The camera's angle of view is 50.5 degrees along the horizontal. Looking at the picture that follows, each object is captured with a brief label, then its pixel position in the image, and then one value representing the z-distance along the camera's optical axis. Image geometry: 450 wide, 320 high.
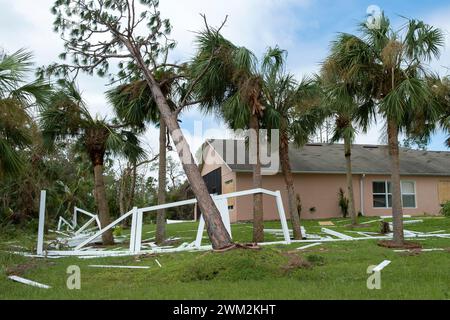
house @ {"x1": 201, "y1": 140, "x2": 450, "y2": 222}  25.52
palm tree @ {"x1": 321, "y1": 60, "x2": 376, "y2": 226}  12.59
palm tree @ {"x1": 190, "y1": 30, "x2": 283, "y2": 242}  13.56
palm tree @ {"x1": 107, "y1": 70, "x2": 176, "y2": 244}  15.56
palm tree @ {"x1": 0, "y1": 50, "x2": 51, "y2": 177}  9.82
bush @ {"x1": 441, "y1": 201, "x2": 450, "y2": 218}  20.98
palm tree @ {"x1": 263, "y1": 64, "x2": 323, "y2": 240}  14.59
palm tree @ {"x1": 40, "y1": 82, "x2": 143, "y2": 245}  15.85
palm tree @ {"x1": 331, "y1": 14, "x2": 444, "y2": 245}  11.52
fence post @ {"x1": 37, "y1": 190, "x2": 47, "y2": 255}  12.20
